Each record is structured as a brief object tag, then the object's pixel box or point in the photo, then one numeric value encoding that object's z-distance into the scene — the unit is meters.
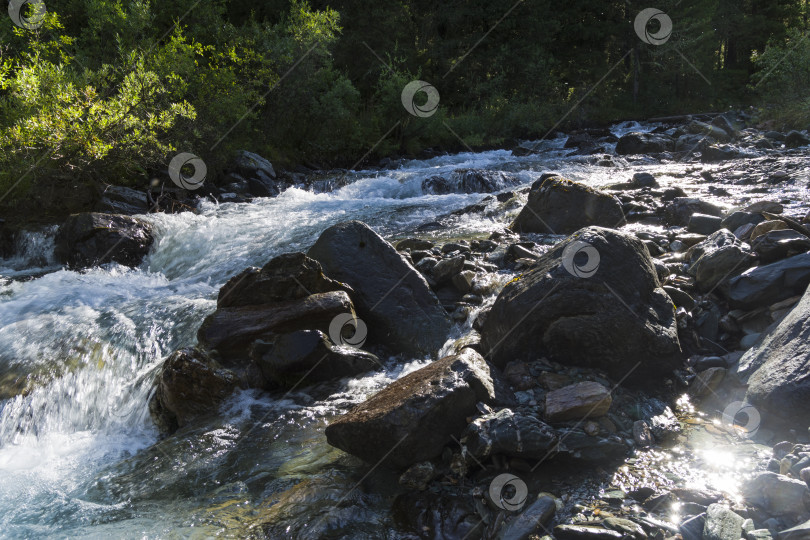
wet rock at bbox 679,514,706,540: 2.43
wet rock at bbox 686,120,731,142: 17.08
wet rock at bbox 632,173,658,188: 10.26
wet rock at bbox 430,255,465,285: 6.16
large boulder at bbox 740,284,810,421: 2.97
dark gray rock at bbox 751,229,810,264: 4.58
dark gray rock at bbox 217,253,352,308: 5.49
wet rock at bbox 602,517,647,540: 2.44
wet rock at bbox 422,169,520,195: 13.05
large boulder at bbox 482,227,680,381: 3.85
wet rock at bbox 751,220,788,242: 5.09
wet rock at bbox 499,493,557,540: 2.60
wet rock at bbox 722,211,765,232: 5.83
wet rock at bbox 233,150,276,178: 14.01
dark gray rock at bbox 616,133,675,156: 16.66
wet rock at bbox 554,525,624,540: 2.47
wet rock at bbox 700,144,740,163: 13.66
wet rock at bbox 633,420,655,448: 3.20
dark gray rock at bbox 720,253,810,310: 4.20
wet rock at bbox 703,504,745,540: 2.35
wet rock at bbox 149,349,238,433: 4.48
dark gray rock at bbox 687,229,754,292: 4.72
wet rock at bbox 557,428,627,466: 3.08
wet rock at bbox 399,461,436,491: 3.15
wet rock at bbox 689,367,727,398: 3.64
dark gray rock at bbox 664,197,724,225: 7.46
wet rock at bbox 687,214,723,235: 6.76
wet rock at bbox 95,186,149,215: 10.21
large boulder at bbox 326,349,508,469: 3.24
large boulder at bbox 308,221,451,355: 5.27
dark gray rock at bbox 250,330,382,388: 4.69
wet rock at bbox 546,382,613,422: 3.35
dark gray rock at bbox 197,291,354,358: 5.17
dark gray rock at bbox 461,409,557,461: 3.08
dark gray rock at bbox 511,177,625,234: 7.88
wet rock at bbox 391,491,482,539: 2.79
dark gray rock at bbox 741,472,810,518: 2.41
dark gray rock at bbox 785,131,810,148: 14.35
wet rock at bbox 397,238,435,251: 7.43
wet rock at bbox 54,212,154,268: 8.45
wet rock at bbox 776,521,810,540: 2.19
